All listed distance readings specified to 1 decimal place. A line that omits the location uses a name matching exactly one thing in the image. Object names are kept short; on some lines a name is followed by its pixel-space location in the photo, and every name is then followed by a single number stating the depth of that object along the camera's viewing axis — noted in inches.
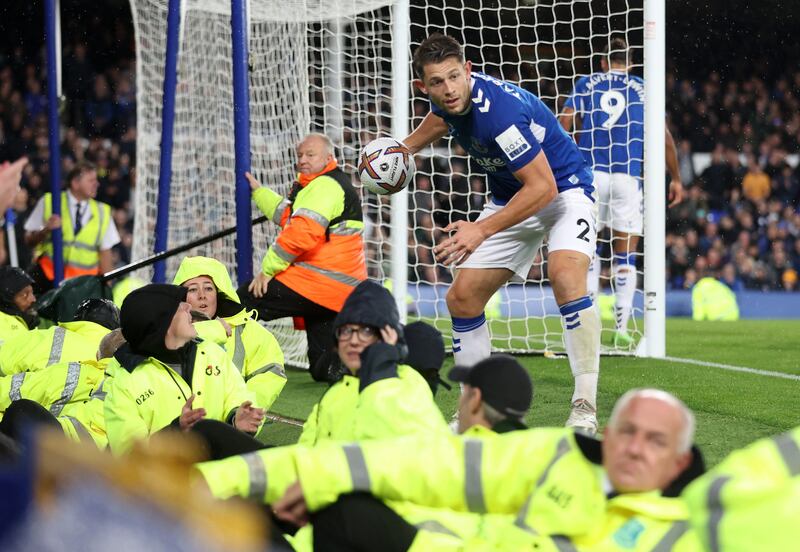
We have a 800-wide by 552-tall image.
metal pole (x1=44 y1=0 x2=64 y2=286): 753.0
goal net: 698.2
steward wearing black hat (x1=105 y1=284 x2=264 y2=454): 315.3
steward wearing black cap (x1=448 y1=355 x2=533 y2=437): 229.6
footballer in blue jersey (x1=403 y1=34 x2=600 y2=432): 388.8
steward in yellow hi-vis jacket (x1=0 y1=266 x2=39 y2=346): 486.9
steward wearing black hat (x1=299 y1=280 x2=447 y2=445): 235.9
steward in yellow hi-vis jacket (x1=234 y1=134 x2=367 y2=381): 548.4
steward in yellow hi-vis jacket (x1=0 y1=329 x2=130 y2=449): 374.0
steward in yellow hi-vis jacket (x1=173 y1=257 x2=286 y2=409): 405.1
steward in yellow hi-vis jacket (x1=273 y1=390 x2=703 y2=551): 190.5
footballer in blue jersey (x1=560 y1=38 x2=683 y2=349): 679.7
